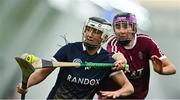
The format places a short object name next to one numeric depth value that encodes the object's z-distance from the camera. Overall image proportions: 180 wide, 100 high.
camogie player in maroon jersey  13.39
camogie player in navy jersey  12.36
